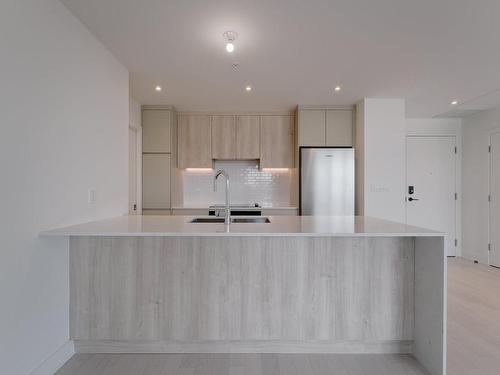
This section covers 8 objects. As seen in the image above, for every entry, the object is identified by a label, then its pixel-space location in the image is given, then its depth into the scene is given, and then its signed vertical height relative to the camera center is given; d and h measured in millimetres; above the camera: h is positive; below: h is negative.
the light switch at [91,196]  2301 -75
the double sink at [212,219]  2527 -297
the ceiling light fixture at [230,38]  2300 +1175
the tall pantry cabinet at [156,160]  4289 +381
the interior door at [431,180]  5125 +107
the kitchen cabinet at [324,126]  4285 +867
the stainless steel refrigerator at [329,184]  4133 +32
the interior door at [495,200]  4422 -204
